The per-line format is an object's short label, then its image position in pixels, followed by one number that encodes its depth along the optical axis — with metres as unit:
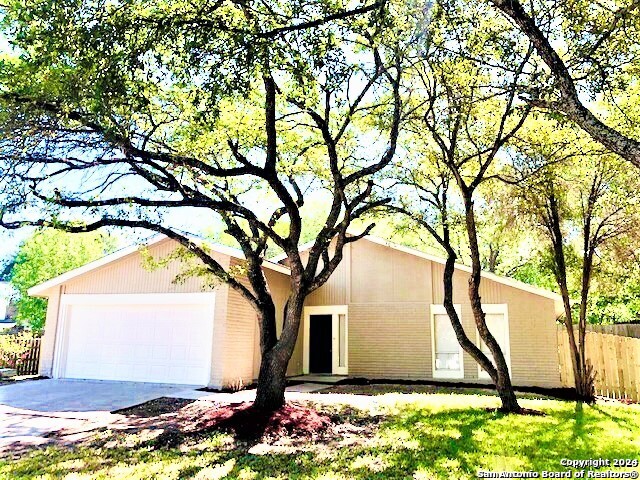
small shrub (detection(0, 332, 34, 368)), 14.73
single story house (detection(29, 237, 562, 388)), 12.95
